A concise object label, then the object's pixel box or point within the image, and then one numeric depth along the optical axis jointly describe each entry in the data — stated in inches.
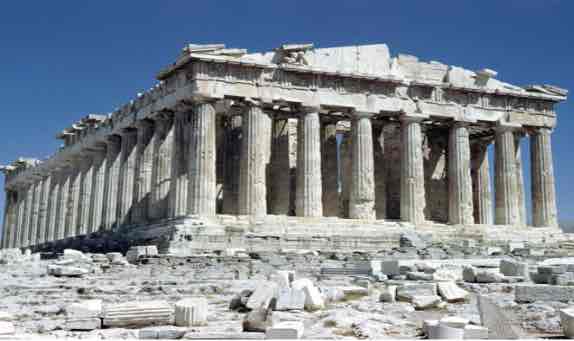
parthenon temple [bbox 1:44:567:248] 1274.6
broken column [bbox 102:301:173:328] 427.8
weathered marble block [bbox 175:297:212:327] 427.2
